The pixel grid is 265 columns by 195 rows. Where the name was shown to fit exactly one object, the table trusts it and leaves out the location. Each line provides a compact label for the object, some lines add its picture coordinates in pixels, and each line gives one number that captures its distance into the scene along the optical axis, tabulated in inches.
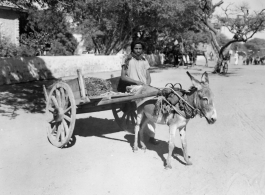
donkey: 201.8
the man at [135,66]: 251.4
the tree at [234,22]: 783.7
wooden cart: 227.5
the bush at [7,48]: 847.7
